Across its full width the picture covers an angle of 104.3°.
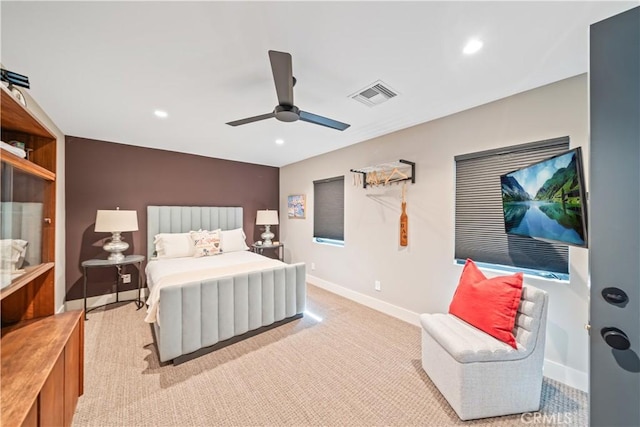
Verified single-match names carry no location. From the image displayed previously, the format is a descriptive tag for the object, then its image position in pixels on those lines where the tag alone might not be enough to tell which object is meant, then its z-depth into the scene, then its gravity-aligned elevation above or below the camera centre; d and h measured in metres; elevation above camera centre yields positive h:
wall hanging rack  3.10 +0.56
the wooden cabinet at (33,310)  1.06 -0.60
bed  2.25 -0.89
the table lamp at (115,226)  3.34 -0.17
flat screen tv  1.42 +0.09
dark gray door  0.80 -0.02
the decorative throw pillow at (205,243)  3.95 -0.47
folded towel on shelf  1.13 +0.31
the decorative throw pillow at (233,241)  4.37 -0.48
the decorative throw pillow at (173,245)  3.86 -0.50
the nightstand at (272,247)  4.91 -0.69
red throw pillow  1.77 -0.68
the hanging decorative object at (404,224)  3.16 -0.13
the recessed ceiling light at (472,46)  1.60 +1.11
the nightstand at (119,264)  3.21 -0.67
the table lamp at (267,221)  4.99 -0.14
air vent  2.16 +1.11
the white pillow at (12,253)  1.23 -0.21
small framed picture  5.02 +0.16
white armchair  1.65 -1.05
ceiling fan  1.51 +0.85
